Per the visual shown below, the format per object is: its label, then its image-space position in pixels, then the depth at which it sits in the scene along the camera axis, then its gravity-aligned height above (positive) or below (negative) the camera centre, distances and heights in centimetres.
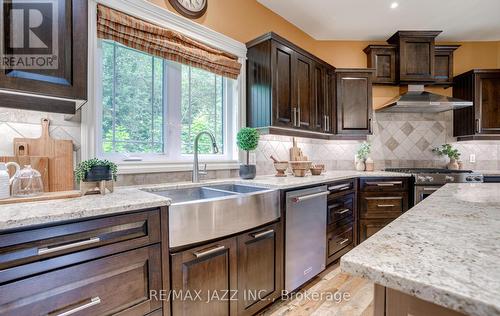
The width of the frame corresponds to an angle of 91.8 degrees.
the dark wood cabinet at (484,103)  309 +67
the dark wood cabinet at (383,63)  328 +126
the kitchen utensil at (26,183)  111 -12
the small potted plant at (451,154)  327 +2
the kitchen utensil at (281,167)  237 -11
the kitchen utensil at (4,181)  105 -11
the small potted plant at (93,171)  122 -7
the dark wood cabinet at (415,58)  317 +128
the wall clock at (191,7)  186 +118
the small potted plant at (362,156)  326 +0
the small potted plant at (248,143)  209 +11
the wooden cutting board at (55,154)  125 +2
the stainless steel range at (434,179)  271 -27
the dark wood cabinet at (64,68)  103 +42
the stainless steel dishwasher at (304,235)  185 -65
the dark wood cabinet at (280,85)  219 +69
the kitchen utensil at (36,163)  118 -3
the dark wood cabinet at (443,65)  330 +124
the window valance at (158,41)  151 +82
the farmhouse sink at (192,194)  172 -27
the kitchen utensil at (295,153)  280 +3
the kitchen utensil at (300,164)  239 -8
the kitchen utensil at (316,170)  258 -15
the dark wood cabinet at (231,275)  122 -69
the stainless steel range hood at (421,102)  291 +64
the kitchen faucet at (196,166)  184 -7
